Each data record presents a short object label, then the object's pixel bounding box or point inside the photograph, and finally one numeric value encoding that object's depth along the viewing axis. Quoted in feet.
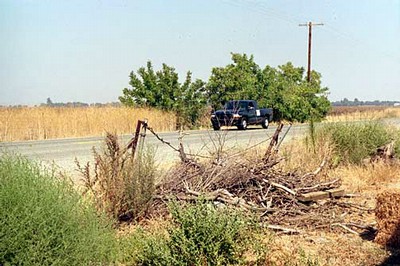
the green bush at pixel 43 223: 14.60
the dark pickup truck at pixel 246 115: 103.45
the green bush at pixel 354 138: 42.52
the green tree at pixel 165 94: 121.70
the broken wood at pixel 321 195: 27.14
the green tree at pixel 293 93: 142.10
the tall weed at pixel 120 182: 24.07
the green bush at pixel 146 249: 17.84
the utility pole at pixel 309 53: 156.66
